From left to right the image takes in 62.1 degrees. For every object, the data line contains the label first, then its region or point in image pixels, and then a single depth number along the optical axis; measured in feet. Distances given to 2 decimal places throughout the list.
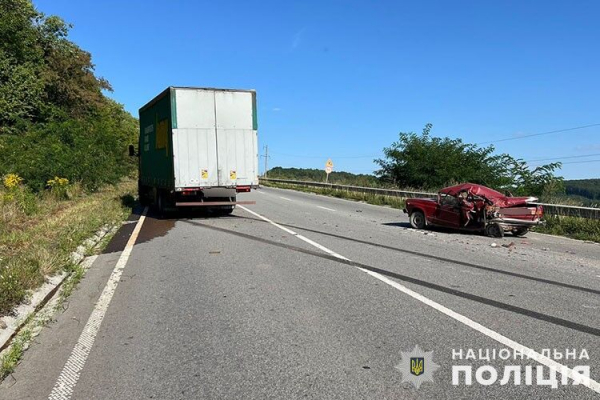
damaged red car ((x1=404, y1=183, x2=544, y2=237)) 40.83
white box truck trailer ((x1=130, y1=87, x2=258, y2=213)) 49.19
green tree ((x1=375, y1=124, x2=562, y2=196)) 123.54
